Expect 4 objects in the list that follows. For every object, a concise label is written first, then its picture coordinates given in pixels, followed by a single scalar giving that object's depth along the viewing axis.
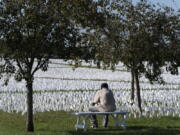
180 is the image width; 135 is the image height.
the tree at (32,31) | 13.15
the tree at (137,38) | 17.17
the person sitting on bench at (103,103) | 14.59
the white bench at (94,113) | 13.96
